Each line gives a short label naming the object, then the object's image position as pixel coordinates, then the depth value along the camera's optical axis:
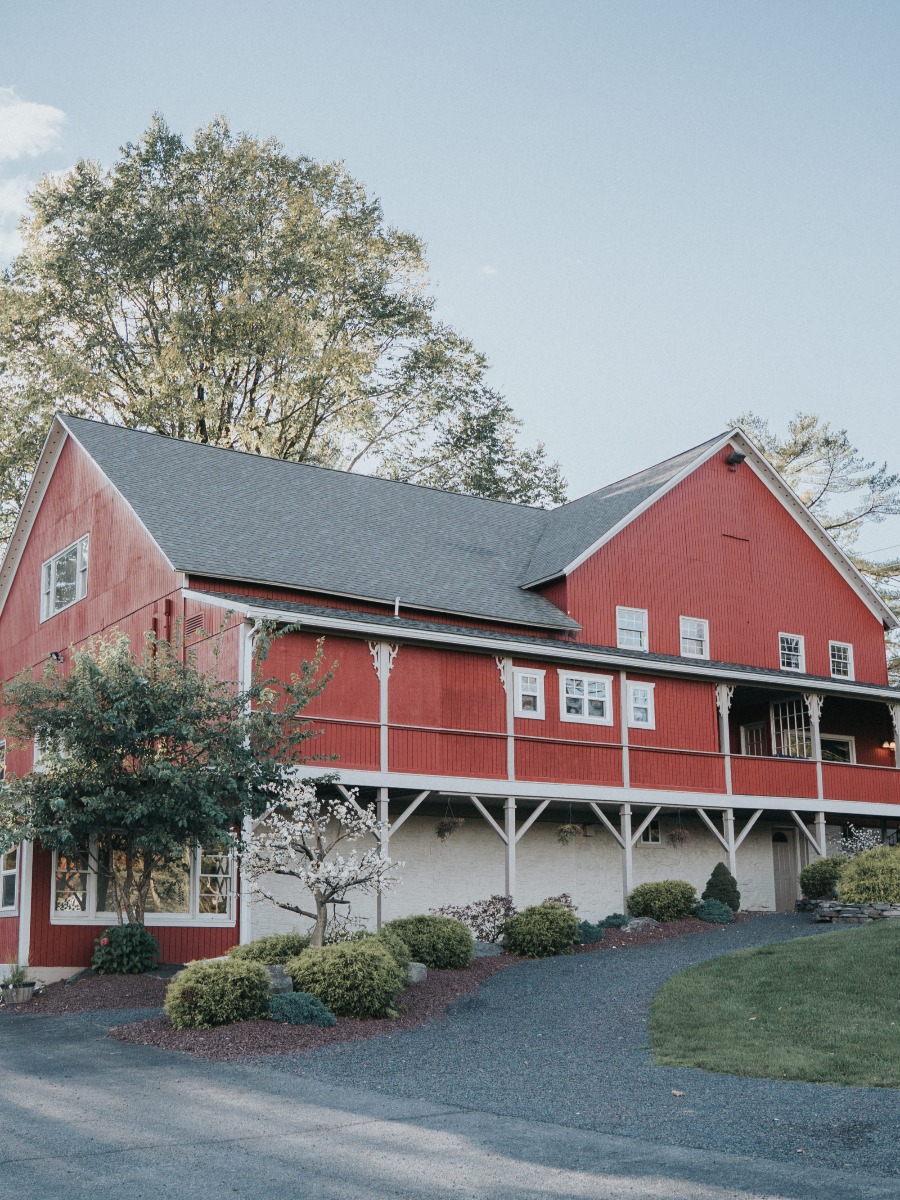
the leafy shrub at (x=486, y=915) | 22.86
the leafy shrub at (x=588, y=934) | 22.62
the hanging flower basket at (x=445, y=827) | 24.33
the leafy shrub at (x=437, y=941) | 19.73
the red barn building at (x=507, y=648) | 22.72
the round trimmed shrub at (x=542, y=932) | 21.64
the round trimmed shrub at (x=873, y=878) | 23.11
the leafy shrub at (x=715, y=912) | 24.48
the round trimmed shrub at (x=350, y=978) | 15.86
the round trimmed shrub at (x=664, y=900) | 24.55
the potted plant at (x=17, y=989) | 19.02
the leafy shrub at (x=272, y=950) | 18.06
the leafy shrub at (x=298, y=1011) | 15.28
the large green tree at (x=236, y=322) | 40.69
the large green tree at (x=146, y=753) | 18.75
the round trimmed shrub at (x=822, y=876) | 25.55
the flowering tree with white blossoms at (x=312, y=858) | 17.47
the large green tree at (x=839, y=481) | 45.94
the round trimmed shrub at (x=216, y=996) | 15.09
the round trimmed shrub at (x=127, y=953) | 19.94
